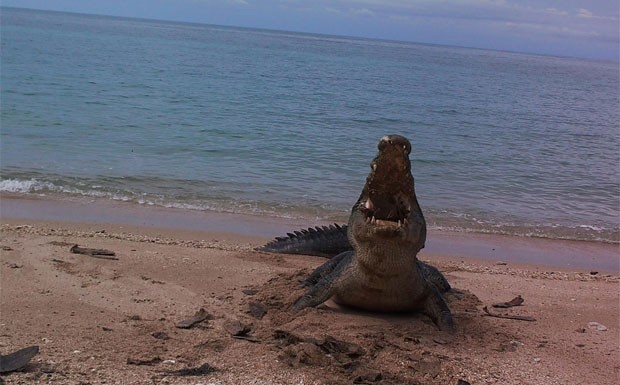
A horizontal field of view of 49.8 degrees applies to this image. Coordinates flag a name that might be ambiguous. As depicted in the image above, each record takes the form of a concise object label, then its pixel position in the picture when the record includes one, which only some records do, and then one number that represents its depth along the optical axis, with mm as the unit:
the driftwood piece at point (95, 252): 6930
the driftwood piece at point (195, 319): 5047
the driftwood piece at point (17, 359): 3939
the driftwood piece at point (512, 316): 6008
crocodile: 4891
